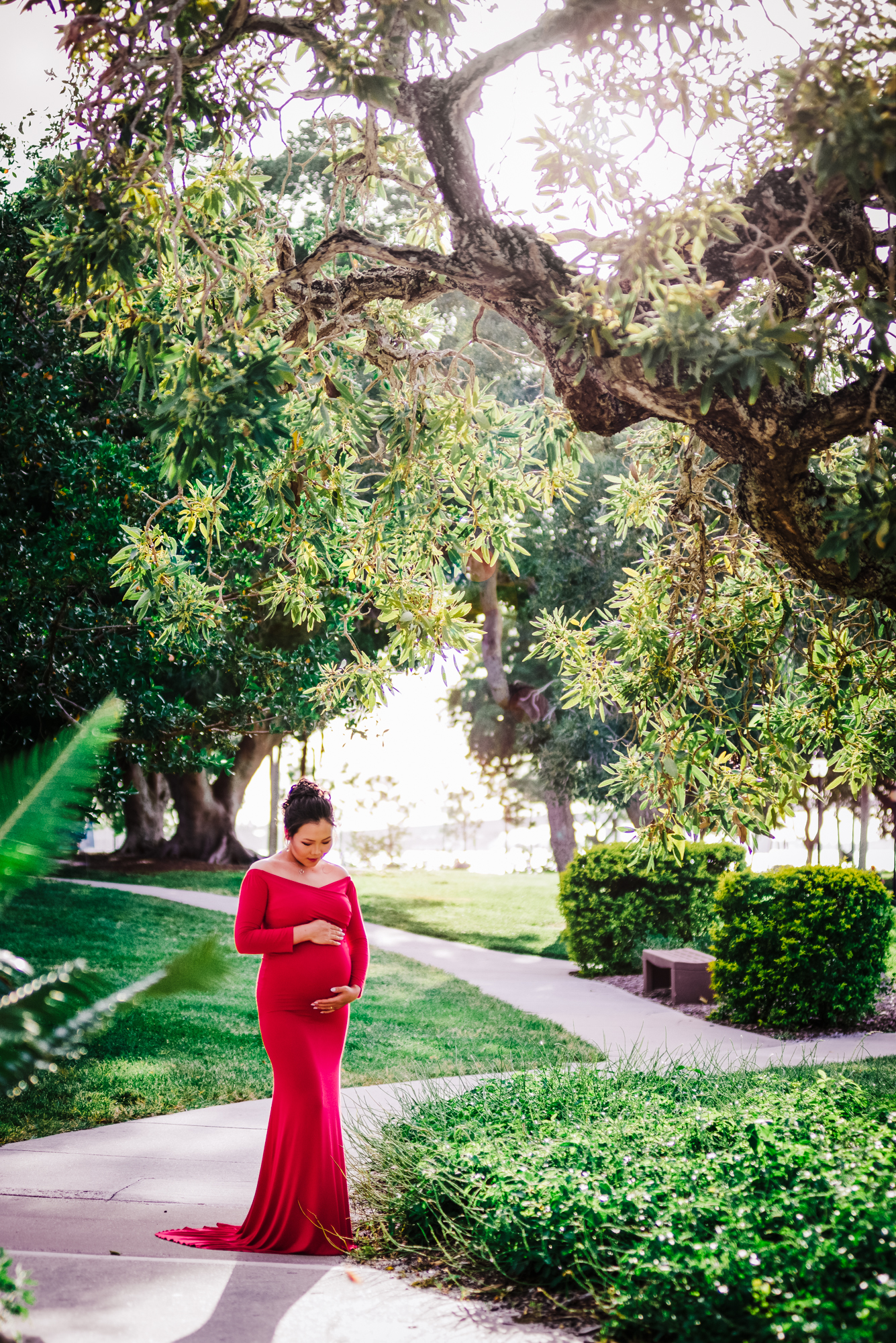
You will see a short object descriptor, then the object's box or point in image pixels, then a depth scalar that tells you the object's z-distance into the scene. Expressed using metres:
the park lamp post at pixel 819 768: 23.48
